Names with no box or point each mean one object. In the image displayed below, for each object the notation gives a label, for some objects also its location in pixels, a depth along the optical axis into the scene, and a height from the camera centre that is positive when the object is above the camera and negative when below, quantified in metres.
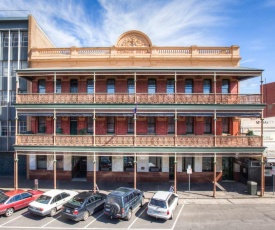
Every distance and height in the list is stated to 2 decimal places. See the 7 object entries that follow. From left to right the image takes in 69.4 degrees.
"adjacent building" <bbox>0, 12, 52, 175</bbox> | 21.66 +5.11
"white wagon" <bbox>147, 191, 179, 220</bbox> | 11.87 -5.42
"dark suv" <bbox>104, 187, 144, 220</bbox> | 11.78 -5.29
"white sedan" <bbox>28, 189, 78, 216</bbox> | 12.32 -5.52
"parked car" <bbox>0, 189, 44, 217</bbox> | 12.66 -5.61
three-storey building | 17.11 +0.61
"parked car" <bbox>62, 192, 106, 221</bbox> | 11.81 -5.52
